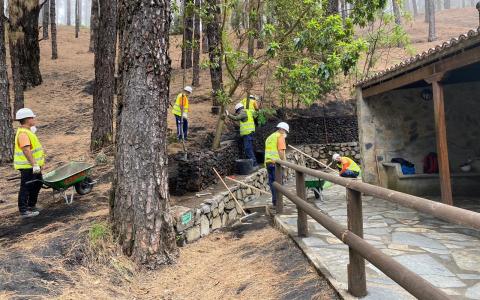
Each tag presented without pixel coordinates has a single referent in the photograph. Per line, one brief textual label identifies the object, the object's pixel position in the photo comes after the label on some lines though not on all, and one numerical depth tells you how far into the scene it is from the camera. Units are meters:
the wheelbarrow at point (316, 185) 8.68
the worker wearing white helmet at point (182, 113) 10.39
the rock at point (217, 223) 7.72
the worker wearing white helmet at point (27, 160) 6.30
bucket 11.08
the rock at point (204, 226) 7.17
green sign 6.52
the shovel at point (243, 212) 8.49
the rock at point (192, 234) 6.69
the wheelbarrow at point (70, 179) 6.53
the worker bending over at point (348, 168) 8.73
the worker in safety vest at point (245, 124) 11.07
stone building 8.68
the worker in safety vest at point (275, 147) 7.62
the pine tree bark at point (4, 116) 9.92
